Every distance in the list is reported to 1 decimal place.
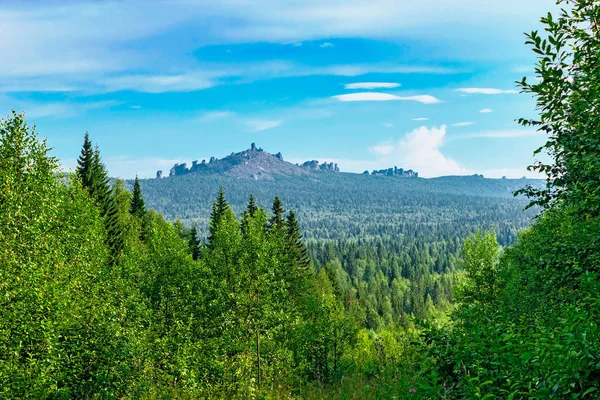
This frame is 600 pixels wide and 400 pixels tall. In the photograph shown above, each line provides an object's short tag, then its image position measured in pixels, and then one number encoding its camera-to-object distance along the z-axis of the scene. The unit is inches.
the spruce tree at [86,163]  1782.7
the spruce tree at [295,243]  2082.8
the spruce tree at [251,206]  2284.4
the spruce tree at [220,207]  2433.3
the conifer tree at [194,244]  2456.3
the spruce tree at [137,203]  2608.3
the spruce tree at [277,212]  2162.9
